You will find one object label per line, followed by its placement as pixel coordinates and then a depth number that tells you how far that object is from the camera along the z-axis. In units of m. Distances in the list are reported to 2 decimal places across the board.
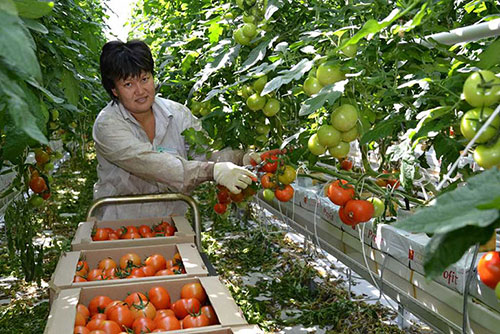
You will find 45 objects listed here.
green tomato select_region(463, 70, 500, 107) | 0.77
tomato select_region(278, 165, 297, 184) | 2.28
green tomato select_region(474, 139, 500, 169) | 0.74
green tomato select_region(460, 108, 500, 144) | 0.75
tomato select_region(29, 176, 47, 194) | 3.57
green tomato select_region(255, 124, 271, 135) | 2.68
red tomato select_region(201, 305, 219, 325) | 1.65
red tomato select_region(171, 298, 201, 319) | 1.69
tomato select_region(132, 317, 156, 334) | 1.58
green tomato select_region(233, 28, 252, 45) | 2.18
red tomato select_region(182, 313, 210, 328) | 1.58
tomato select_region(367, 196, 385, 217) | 2.05
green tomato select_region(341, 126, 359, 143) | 1.57
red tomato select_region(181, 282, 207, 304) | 1.76
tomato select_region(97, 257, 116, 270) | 2.05
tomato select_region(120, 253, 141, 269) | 2.06
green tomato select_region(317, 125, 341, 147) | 1.58
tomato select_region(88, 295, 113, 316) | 1.70
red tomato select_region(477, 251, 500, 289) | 0.70
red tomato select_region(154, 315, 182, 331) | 1.57
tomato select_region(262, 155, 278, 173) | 2.28
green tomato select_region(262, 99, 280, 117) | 2.25
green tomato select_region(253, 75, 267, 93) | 2.15
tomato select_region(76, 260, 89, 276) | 1.96
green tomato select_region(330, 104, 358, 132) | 1.49
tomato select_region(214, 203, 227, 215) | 2.89
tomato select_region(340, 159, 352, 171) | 2.80
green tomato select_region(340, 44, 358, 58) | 1.43
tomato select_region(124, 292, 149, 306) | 1.74
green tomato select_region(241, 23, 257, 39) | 2.17
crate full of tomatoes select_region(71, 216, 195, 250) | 2.20
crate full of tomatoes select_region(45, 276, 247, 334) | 1.53
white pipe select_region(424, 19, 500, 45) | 0.99
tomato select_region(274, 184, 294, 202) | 2.31
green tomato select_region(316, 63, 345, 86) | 1.41
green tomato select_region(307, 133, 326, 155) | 1.68
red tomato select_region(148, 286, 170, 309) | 1.75
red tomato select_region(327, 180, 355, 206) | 1.98
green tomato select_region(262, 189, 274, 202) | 2.33
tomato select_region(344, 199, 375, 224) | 1.91
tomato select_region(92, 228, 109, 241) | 2.33
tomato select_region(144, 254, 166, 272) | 2.04
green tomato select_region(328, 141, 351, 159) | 1.67
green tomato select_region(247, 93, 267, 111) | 2.24
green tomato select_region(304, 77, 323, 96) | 1.45
